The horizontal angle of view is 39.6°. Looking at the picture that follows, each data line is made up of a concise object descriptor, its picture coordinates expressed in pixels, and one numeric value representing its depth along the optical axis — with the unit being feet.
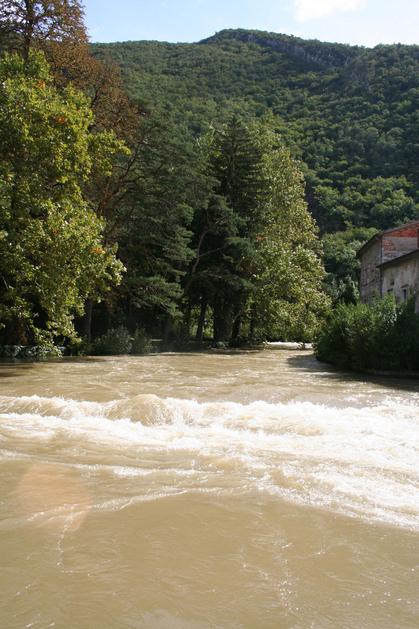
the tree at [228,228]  113.29
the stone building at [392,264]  94.12
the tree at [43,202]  59.98
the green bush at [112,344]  88.22
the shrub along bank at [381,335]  61.82
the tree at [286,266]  119.96
